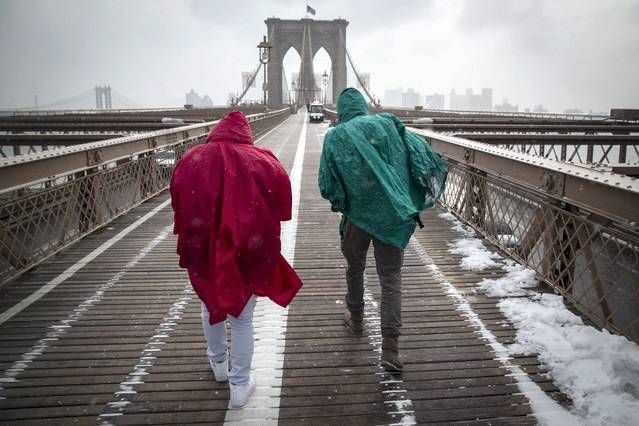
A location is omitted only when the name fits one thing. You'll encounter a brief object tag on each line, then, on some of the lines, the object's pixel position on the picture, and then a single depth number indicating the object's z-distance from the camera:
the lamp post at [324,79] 56.15
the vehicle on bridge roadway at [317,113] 37.69
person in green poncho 2.93
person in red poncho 2.40
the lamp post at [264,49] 36.59
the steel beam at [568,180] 3.05
